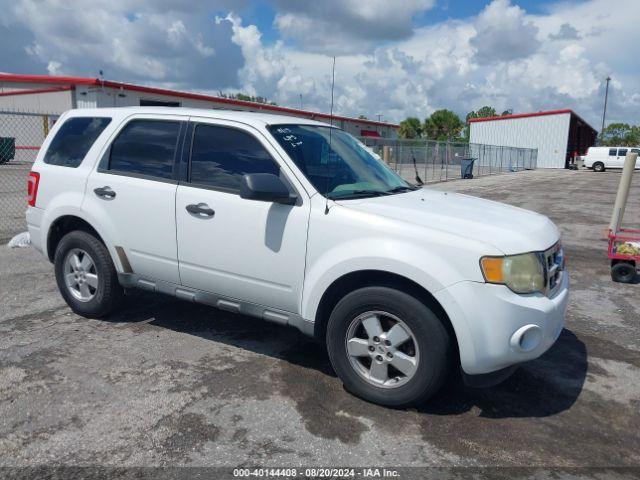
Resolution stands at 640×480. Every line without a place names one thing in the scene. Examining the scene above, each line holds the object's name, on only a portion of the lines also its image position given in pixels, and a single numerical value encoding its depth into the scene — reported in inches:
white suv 125.0
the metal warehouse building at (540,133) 1968.5
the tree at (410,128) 2851.9
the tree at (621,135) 3917.3
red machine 263.6
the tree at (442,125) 2819.9
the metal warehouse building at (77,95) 962.1
